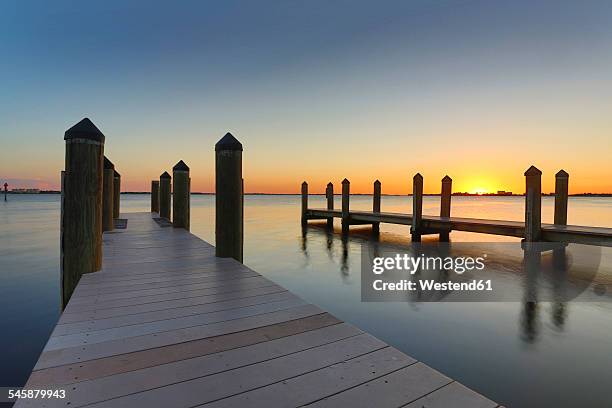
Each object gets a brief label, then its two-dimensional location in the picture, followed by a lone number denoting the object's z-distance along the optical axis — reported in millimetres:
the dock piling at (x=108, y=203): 9284
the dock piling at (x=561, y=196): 12062
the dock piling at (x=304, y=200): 23516
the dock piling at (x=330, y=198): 23453
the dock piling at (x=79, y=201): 4109
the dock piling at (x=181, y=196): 10188
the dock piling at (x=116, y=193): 14258
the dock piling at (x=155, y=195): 18519
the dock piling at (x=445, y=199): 16203
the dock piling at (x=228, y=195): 5555
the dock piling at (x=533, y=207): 10977
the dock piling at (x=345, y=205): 20531
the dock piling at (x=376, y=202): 19827
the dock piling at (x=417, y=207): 15398
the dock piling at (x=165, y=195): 13367
